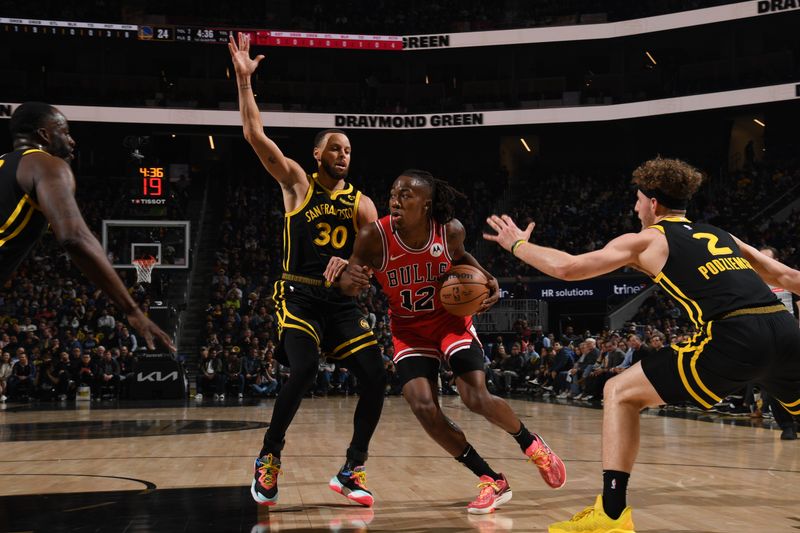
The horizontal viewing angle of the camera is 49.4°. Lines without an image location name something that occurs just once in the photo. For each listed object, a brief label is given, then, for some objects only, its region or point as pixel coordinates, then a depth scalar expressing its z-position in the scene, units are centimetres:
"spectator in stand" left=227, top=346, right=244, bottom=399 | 1916
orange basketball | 520
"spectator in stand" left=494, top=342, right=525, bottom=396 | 2048
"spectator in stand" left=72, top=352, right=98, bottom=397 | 1848
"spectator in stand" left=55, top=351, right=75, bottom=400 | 1853
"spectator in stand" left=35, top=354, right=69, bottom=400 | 1850
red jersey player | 529
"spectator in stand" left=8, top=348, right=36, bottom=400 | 1838
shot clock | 2028
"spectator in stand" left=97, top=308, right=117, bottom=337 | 2055
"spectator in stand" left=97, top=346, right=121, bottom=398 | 1852
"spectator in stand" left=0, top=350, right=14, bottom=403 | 1827
